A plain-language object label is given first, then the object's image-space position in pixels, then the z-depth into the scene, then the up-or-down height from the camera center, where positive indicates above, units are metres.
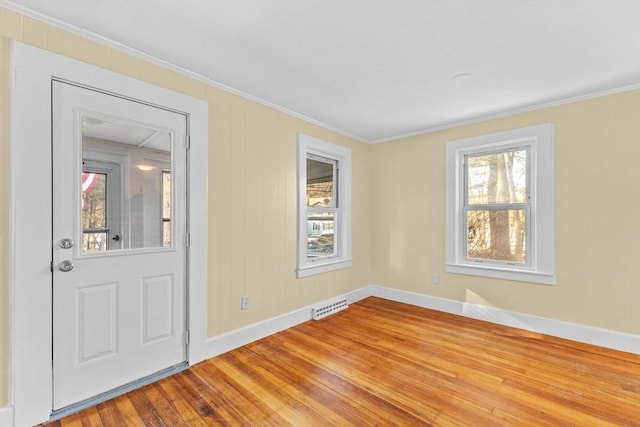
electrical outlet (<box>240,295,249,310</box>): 2.78 -0.85
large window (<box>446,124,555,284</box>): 3.06 +0.09
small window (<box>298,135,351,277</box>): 3.44 +0.09
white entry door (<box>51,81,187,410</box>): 1.83 -0.20
